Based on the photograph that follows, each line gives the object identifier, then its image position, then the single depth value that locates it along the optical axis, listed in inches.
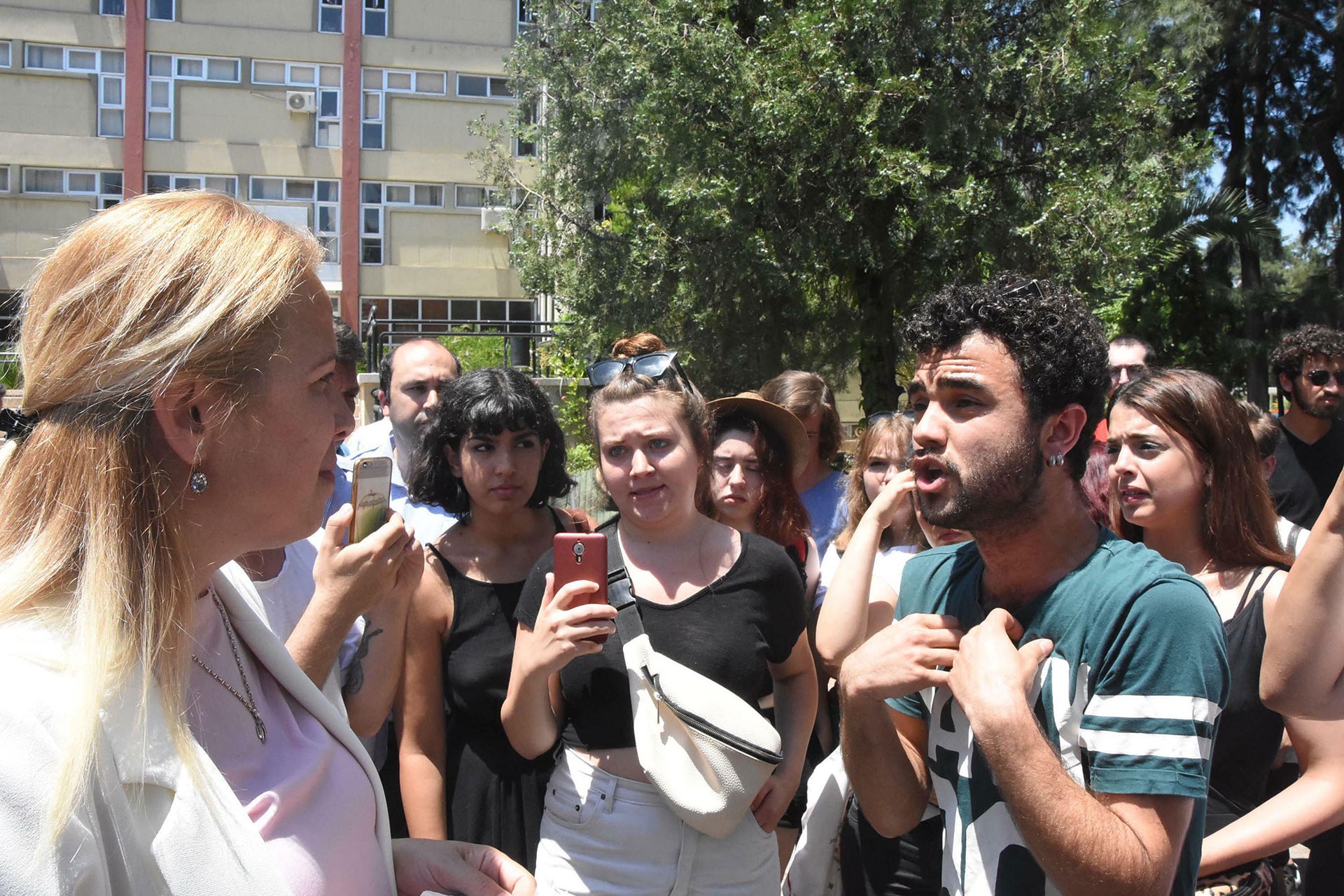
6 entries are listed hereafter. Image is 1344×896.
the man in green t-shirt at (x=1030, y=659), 64.7
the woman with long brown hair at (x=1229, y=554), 91.3
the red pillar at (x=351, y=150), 1042.1
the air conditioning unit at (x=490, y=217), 1009.5
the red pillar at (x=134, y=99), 1008.9
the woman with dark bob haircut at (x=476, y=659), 116.0
